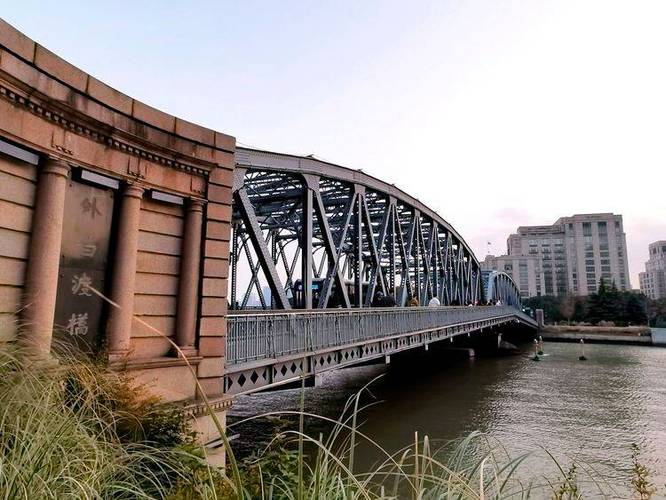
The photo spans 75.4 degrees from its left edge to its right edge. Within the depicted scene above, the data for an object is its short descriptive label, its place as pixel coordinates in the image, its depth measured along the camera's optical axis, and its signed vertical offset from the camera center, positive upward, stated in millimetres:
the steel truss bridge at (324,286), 9398 +845
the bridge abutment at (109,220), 5723 +1292
